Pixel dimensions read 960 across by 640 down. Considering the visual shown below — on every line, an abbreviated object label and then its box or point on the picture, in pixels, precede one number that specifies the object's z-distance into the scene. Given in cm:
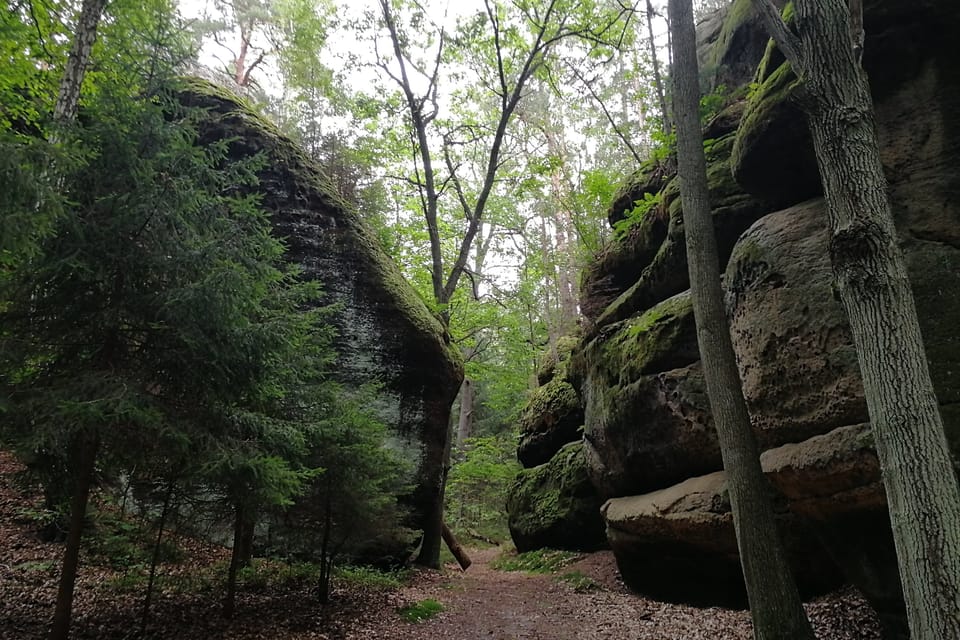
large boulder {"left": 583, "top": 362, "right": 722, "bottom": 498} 834
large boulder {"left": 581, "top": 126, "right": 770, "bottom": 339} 816
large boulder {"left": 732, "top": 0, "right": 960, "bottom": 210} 538
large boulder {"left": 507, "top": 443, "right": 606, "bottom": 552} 1265
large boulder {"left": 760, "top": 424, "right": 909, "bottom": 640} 502
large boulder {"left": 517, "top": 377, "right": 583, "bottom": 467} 1519
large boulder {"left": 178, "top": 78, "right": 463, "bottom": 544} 1227
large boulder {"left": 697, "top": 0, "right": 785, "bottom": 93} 974
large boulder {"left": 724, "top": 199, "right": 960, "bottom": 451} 499
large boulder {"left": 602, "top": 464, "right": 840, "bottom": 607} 655
